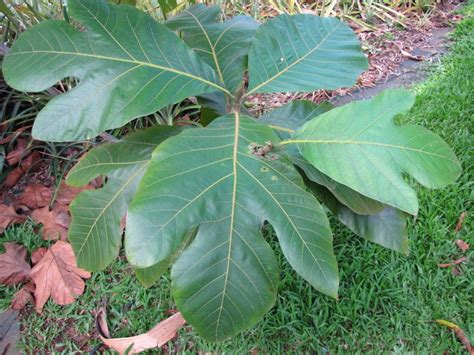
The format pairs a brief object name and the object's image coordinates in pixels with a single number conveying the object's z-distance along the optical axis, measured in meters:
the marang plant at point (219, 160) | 0.86
